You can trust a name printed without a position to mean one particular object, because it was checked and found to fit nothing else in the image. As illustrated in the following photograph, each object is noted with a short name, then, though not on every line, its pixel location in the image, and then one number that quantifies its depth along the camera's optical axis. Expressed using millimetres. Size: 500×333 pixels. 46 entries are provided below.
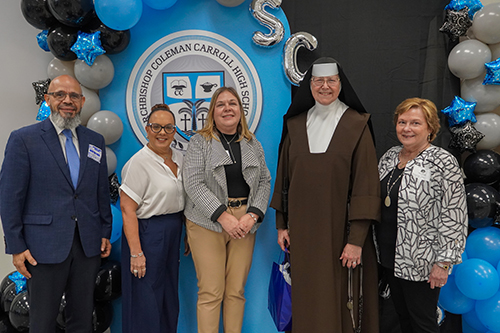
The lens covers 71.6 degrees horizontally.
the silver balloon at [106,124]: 2545
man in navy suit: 1883
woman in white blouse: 2229
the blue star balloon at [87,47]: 2436
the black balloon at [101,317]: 2515
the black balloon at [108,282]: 2504
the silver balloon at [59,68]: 2607
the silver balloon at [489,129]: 2496
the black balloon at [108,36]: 2521
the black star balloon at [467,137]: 2486
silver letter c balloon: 2658
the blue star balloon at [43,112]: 2482
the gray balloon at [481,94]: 2496
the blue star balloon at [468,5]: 2527
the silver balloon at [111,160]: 2639
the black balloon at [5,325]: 2609
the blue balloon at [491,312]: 2336
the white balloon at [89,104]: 2604
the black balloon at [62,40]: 2451
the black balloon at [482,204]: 2377
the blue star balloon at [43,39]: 2609
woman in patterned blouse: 1925
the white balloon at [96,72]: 2516
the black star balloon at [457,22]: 2539
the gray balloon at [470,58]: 2459
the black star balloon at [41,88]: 2572
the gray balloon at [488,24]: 2395
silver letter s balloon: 2658
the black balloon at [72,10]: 2320
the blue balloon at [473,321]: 2549
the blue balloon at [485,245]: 2424
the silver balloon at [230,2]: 2604
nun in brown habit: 2098
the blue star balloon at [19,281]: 2539
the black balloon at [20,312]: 2410
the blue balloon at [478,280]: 2307
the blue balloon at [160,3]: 2554
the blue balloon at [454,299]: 2478
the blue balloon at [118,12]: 2324
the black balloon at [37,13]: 2406
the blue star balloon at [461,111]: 2506
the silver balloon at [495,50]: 2516
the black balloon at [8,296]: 2529
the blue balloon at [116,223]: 2486
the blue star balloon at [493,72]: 2422
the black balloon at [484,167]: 2455
